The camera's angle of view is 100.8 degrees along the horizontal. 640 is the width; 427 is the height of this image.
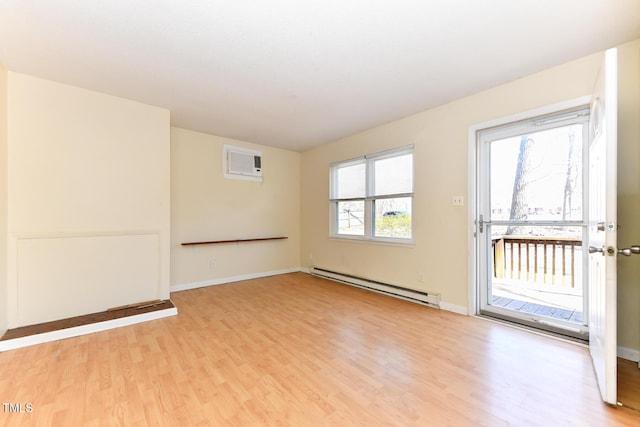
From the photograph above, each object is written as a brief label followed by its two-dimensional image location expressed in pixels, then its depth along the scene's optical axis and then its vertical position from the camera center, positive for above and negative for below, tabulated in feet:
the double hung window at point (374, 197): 12.25 +0.86
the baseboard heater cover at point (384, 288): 10.71 -3.52
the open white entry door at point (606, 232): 4.93 -0.36
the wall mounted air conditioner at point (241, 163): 14.78 +2.90
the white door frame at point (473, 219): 9.61 -0.21
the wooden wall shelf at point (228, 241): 13.38 -1.52
